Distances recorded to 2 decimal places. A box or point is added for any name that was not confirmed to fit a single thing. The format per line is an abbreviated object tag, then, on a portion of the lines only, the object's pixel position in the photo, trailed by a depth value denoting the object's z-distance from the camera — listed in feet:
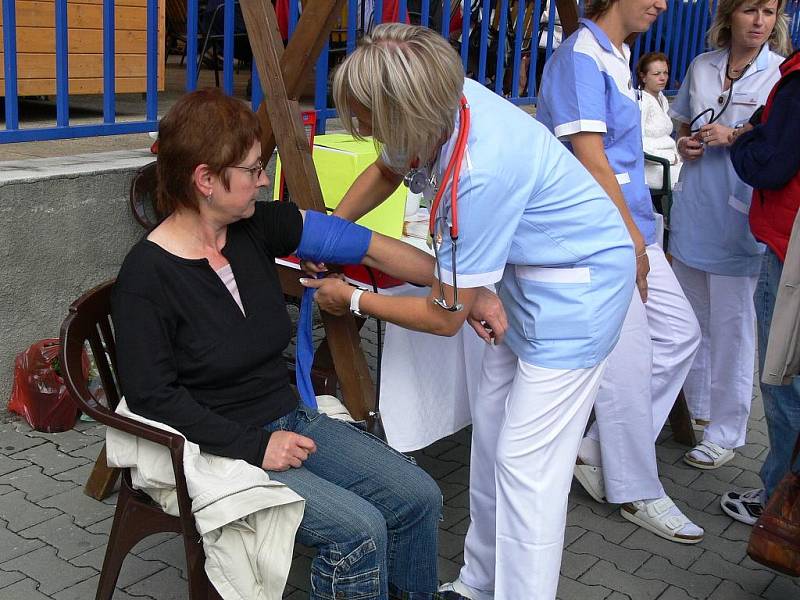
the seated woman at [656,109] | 20.90
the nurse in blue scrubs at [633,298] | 9.81
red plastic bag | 12.19
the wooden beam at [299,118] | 9.82
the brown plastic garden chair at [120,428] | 7.27
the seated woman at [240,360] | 7.43
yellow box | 10.75
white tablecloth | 9.83
